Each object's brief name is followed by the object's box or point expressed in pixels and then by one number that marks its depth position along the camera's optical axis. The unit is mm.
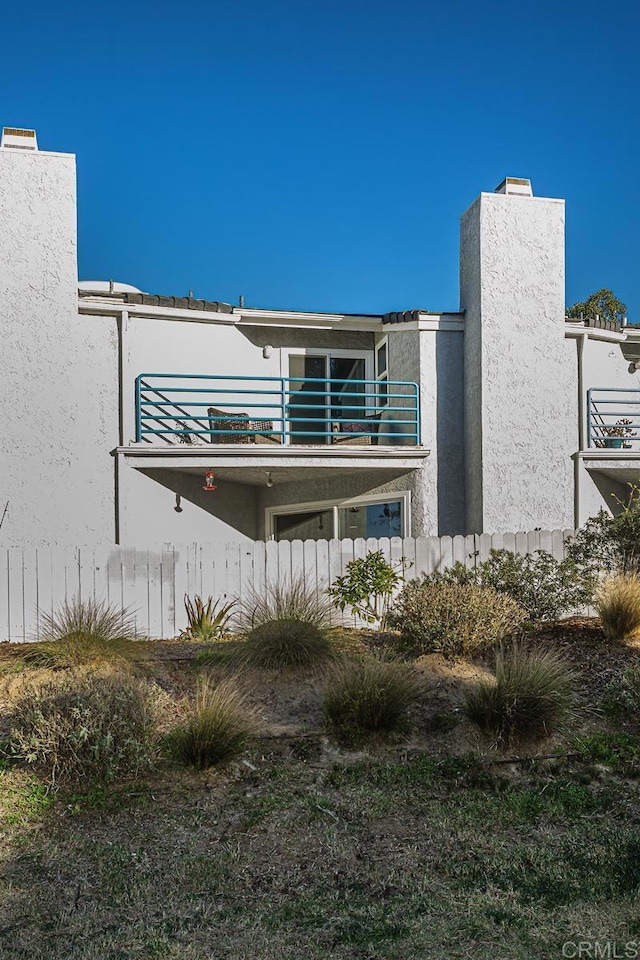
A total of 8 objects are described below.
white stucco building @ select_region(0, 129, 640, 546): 13984
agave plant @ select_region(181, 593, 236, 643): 12264
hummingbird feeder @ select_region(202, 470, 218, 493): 14441
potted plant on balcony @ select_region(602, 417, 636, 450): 16406
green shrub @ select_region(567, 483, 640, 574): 12438
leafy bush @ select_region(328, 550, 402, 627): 12117
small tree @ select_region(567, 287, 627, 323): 31797
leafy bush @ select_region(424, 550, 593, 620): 11367
